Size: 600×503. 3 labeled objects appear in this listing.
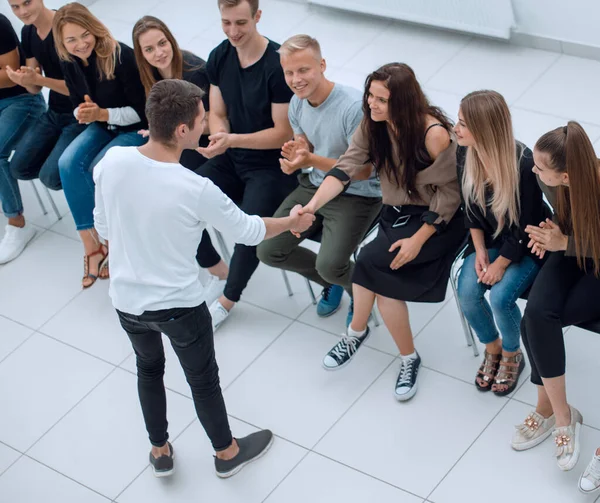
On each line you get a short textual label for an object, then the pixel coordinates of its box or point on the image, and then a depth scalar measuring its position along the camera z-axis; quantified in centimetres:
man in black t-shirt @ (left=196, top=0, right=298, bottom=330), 357
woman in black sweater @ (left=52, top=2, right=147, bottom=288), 390
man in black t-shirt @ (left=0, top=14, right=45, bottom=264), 443
